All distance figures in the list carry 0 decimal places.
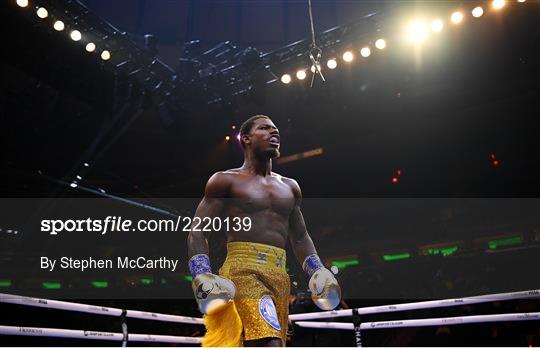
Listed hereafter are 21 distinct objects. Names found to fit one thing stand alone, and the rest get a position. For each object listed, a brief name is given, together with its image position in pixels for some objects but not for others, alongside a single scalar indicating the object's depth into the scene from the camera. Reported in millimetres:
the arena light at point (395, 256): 9231
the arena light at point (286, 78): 6647
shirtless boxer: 2096
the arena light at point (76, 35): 5551
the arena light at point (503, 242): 8531
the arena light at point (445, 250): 8995
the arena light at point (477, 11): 5679
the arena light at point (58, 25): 5363
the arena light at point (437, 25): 6000
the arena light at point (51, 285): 7416
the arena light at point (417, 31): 5875
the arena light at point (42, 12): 5207
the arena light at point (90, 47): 5734
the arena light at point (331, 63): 6473
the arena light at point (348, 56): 6285
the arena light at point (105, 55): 5898
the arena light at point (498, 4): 5664
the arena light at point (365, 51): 6246
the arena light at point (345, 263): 9172
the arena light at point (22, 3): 5094
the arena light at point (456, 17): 5848
